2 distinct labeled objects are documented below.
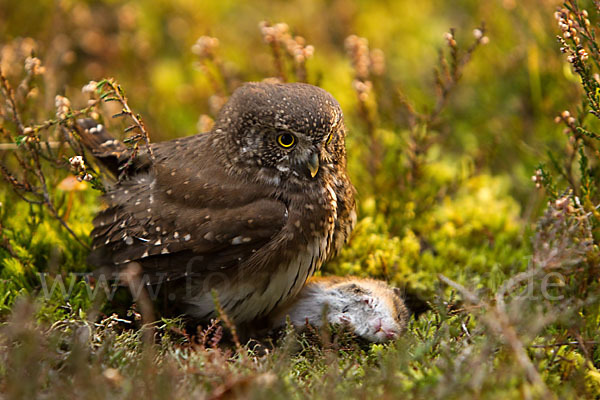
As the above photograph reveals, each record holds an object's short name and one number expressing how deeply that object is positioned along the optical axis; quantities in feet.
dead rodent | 22.44
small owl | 22.18
